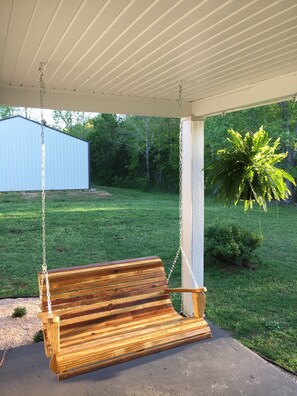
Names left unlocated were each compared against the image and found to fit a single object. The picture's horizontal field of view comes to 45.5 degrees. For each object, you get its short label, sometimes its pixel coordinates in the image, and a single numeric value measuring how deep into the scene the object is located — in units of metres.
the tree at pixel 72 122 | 22.03
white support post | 3.51
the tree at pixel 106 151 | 16.03
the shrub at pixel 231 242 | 5.43
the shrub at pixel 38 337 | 3.17
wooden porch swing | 1.98
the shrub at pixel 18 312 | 3.74
